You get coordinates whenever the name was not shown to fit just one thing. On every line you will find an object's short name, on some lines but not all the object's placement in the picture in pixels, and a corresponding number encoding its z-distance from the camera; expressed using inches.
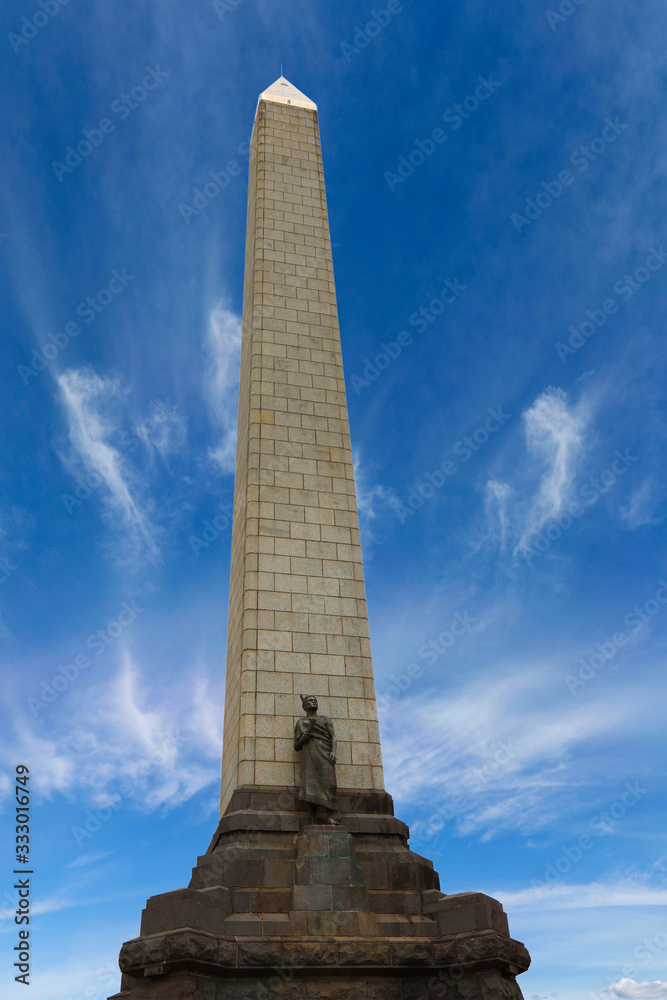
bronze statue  474.3
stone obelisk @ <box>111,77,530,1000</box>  402.6
